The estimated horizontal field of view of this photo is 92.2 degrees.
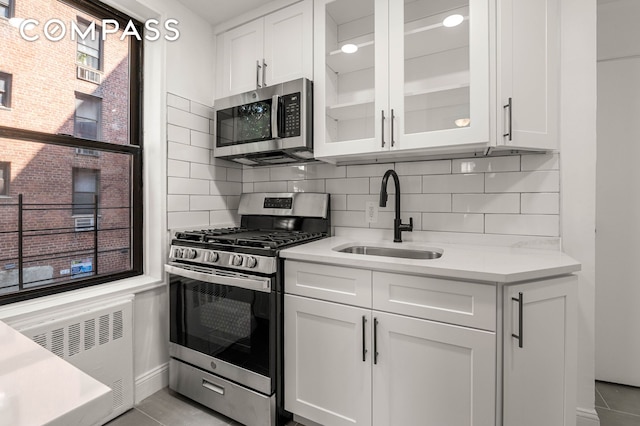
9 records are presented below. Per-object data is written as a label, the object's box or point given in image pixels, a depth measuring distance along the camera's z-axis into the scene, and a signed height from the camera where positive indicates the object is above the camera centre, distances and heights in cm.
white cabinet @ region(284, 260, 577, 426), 116 -57
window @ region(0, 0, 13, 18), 146 +96
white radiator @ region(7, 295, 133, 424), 142 -64
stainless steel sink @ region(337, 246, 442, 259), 176 -25
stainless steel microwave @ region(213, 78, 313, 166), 183 +55
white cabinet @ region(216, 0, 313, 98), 188 +105
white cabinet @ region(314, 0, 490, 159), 146 +72
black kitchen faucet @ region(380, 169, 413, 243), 181 -6
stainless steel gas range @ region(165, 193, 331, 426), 154 -60
